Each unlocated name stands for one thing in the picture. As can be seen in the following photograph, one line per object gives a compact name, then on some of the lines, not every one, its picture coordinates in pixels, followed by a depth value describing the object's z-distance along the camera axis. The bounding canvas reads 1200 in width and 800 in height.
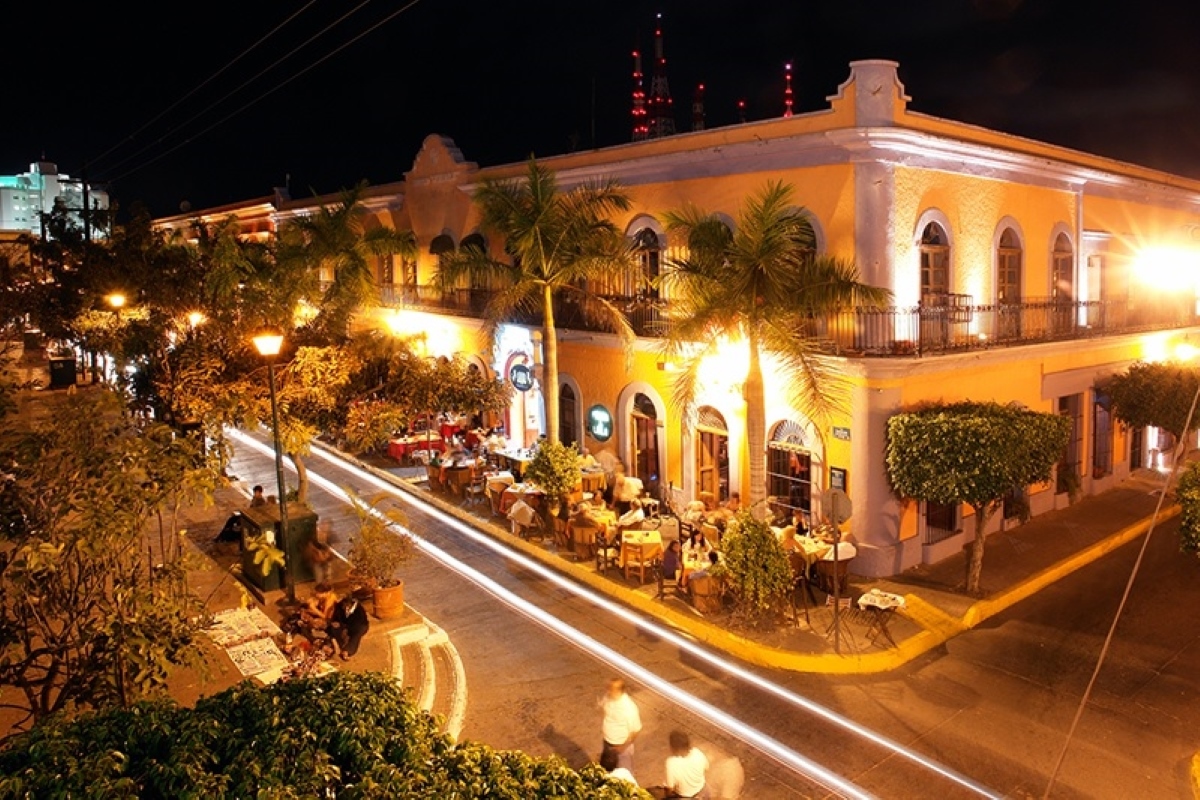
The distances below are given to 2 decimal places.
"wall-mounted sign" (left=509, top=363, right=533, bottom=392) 24.78
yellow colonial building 16.34
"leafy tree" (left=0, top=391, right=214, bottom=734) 6.04
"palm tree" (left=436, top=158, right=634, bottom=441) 18.52
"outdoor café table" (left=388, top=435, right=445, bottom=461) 25.75
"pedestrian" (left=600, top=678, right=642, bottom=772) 9.02
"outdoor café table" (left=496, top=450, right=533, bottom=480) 22.55
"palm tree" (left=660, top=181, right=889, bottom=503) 14.31
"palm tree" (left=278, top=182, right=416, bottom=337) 19.09
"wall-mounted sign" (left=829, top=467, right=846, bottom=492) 16.52
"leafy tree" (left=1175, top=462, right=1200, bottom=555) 12.22
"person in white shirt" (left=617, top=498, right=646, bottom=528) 17.18
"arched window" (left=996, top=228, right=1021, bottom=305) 19.75
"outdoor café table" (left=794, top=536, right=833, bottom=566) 15.09
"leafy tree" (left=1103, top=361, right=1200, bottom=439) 20.03
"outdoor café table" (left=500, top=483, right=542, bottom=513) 19.28
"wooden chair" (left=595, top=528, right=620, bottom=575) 16.48
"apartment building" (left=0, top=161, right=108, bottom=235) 119.74
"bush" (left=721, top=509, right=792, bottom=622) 13.45
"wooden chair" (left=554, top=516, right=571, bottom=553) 17.61
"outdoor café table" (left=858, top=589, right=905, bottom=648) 13.24
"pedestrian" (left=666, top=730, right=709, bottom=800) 8.29
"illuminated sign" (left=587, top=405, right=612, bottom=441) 22.20
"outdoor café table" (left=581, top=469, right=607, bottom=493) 20.73
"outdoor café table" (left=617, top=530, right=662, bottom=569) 15.73
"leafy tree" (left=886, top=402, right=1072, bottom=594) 14.28
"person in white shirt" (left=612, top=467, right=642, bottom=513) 19.66
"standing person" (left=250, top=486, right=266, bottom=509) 17.53
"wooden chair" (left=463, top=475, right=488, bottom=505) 21.44
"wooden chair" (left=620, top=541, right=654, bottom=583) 15.67
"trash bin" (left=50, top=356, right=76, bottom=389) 32.41
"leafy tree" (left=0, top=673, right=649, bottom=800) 4.16
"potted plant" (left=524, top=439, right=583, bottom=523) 18.41
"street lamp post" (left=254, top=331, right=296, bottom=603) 13.23
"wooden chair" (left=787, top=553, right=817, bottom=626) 14.74
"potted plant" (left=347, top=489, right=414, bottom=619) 14.20
